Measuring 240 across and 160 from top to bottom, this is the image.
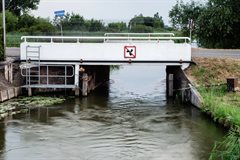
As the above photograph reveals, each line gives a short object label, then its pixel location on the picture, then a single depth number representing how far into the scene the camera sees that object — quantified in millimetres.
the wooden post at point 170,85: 29969
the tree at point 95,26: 37172
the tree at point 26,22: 51000
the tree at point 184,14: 44284
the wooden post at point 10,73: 28672
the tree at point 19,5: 78062
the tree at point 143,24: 38656
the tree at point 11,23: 50344
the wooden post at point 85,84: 29359
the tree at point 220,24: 38625
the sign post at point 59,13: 33125
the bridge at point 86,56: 29266
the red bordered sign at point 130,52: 29391
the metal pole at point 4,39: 29547
